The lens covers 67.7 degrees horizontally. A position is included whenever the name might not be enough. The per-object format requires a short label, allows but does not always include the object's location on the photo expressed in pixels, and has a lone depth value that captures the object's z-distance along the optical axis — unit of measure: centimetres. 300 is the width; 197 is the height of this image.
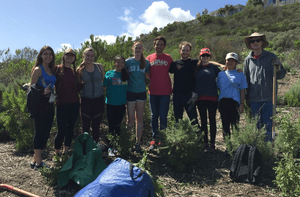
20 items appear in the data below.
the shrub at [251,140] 339
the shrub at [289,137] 329
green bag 303
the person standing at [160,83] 418
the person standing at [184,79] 408
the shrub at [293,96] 641
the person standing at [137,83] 409
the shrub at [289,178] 259
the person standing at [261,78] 378
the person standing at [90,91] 382
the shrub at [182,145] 350
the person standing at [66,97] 361
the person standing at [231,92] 384
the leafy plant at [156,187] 243
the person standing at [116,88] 402
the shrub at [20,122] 447
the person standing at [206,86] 396
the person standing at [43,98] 337
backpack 310
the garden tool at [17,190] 288
